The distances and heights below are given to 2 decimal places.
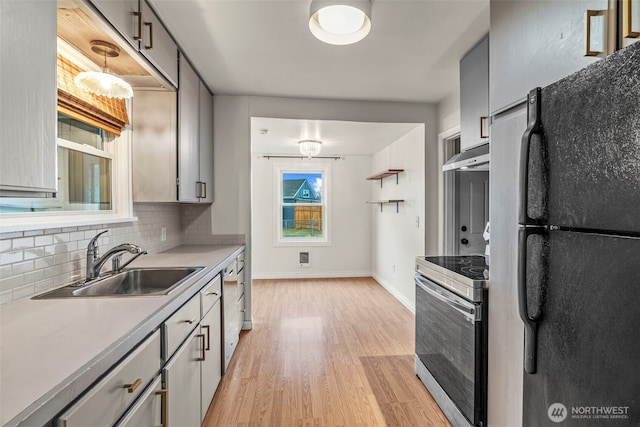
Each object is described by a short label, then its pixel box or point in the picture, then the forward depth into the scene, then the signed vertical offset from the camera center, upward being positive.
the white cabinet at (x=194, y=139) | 2.31 +0.61
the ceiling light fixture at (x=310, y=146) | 4.43 +0.92
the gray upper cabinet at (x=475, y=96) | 2.05 +0.79
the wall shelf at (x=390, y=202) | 4.31 +0.14
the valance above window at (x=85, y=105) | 1.54 +0.59
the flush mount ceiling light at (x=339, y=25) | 1.74 +1.06
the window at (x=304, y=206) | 5.79 +0.10
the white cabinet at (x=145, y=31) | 1.38 +0.93
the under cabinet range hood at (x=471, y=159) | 1.95 +0.34
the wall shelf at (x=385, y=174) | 4.20 +0.55
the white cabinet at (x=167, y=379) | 0.81 -0.58
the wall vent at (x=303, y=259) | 5.74 -0.86
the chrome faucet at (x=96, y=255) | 1.59 -0.22
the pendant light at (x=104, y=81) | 1.52 +0.64
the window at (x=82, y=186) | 1.40 +0.16
